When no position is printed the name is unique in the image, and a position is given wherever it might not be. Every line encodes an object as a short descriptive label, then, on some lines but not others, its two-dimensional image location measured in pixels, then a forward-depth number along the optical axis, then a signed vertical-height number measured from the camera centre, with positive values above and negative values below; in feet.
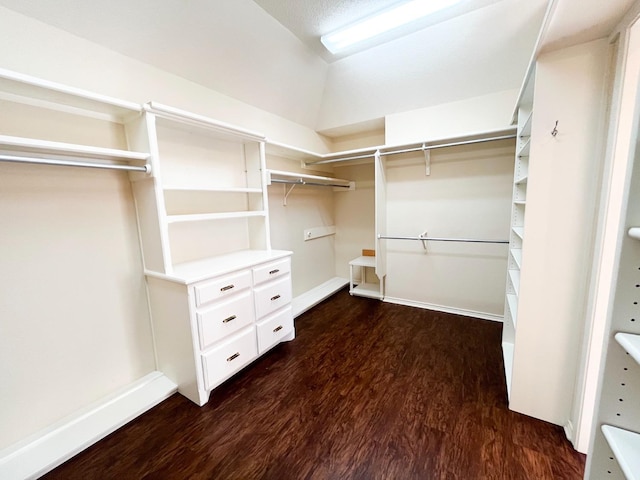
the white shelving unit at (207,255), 5.52 -1.21
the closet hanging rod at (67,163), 3.74 +0.86
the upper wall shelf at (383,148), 7.89 +2.13
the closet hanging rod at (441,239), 8.58 -1.23
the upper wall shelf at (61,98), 3.79 +2.01
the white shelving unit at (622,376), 2.11 -1.52
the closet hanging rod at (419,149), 7.83 +2.02
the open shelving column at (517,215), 6.21 -0.34
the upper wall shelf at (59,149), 3.79 +1.13
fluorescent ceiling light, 6.41 +4.93
